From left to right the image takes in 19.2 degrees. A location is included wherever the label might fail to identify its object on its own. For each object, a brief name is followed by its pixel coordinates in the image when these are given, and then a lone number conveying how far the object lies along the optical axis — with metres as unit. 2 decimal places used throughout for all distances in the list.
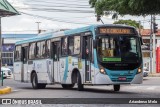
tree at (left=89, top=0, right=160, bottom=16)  18.57
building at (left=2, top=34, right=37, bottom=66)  81.75
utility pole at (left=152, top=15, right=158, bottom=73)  53.94
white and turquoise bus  21.67
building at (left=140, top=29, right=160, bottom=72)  75.43
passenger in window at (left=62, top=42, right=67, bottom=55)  24.62
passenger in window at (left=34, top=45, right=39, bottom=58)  28.06
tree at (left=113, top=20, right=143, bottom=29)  71.62
